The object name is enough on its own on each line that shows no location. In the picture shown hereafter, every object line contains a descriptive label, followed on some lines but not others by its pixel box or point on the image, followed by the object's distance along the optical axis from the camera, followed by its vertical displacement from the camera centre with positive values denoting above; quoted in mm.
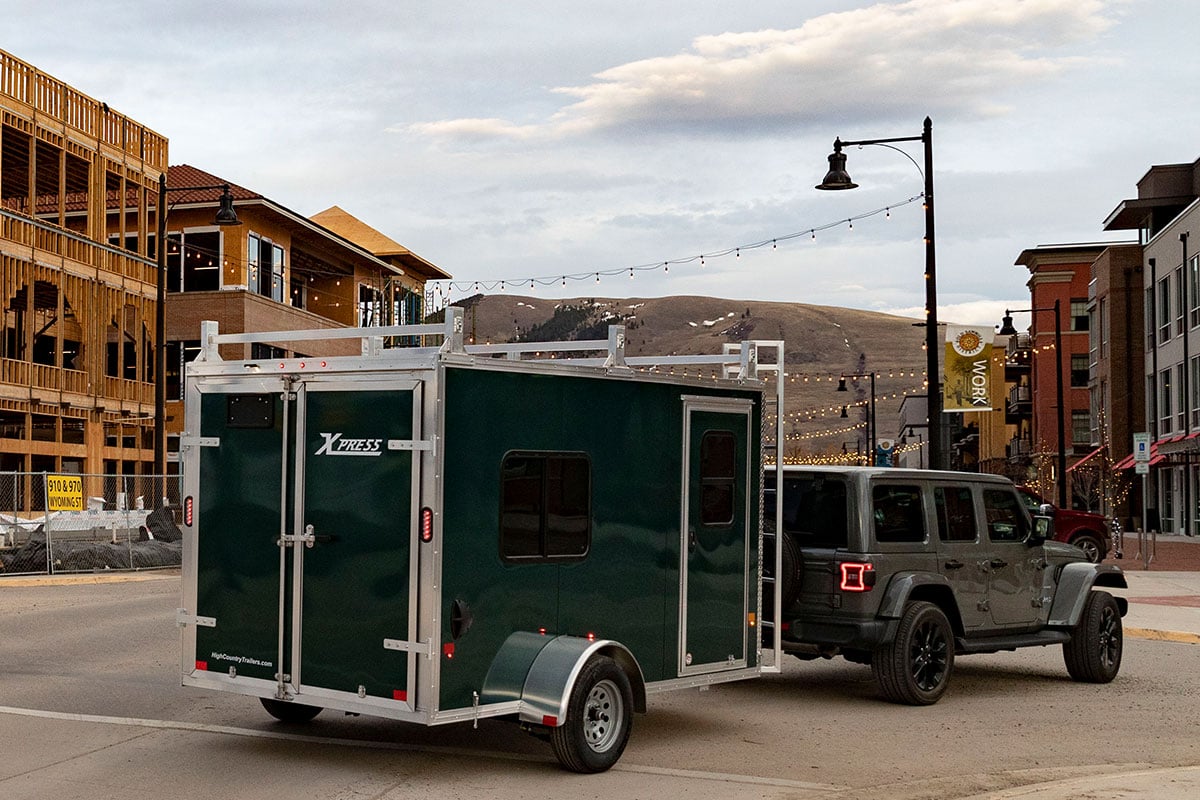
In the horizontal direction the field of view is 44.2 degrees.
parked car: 32750 -1376
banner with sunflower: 25109 +1607
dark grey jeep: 11680 -915
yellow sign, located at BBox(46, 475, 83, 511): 28359 -619
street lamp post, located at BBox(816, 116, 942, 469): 23766 +3125
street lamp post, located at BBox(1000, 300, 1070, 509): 50103 +2169
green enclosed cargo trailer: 8773 -469
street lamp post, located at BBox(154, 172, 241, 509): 35969 +2895
